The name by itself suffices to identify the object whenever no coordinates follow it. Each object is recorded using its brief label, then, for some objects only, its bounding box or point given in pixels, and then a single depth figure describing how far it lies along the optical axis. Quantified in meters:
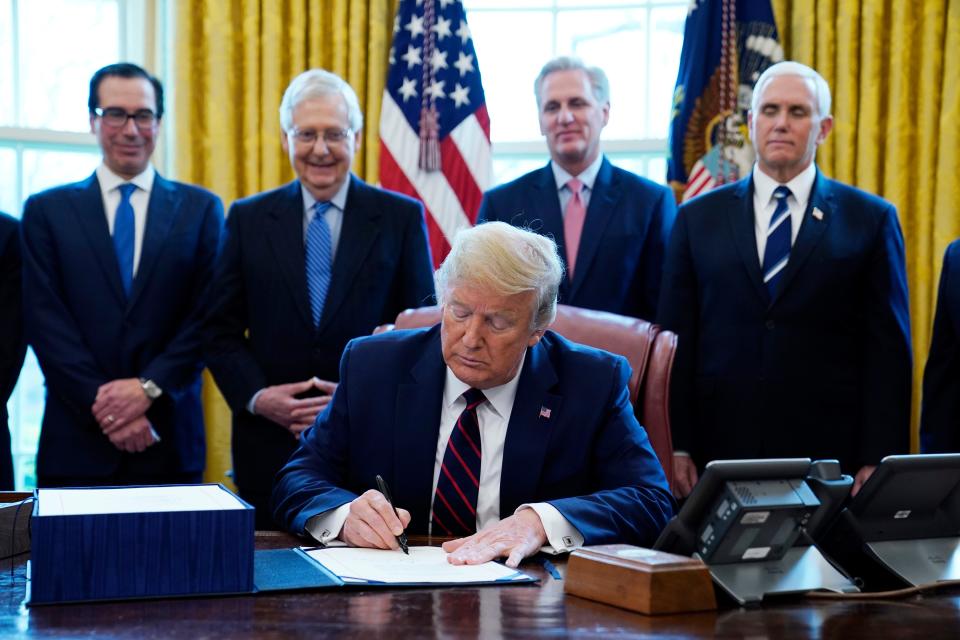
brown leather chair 2.90
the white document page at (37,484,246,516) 1.89
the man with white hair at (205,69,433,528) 3.88
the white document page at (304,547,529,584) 2.03
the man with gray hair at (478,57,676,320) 3.97
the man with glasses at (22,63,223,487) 3.93
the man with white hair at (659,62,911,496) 3.72
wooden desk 1.69
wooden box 1.85
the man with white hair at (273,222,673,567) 2.54
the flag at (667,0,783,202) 5.04
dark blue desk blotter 1.95
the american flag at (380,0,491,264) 5.25
